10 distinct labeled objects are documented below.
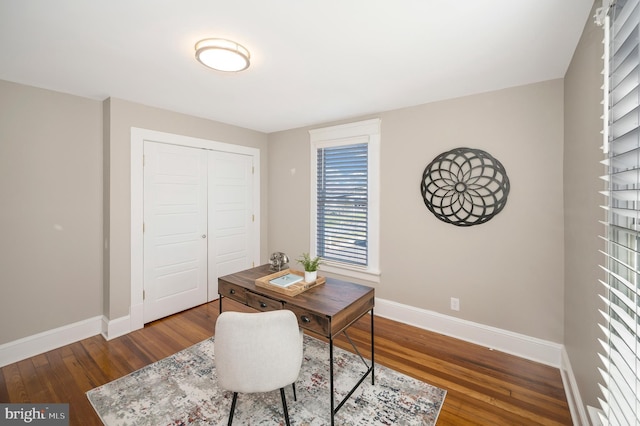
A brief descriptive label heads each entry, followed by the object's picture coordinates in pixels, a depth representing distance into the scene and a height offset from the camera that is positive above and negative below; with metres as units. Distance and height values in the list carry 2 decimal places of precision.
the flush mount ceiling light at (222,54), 1.76 +1.04
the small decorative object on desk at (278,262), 2.55 -0.48
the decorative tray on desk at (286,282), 1.97 -0.56
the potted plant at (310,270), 2.16 -0.48
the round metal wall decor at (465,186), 2.52 +0.24
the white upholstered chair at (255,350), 1.43 -0.75
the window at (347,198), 3.28 +0.17
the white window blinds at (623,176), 0.82 +0.12
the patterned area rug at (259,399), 1.77 -1.34
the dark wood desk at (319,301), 1.68 -0.63
